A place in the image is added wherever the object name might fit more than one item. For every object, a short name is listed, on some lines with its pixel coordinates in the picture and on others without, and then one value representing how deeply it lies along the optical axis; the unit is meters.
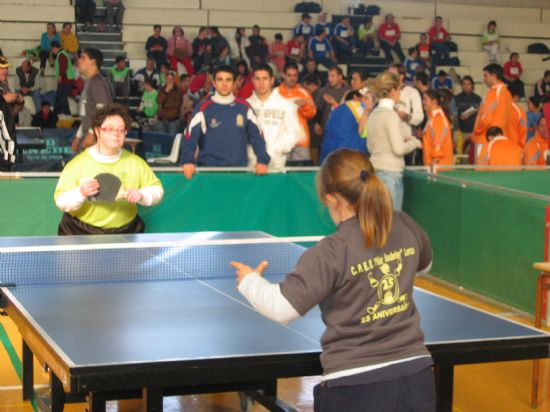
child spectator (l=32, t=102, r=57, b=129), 19.73
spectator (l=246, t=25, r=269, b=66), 23.12
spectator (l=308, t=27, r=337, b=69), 23.42
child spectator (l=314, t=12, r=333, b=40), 24.00
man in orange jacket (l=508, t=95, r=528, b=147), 12.65
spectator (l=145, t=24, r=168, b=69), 22.42
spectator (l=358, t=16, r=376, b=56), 24.80
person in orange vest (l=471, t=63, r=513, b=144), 12.47
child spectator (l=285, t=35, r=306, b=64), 23.28
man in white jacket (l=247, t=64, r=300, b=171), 10.29
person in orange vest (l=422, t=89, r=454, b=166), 11.61
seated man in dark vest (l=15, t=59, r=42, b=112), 21.20
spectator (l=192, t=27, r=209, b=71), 22.66
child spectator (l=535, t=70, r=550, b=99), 23.85
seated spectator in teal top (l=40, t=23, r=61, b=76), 22.28
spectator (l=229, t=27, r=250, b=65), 23.45
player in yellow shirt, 7.64
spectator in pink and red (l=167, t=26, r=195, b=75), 22.61
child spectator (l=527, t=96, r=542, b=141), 20.24
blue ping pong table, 3.86
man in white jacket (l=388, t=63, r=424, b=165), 12.12
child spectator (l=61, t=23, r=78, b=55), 22.39
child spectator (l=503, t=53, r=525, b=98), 24.52
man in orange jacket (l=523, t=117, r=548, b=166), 14.07
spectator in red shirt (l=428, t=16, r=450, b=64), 25.19
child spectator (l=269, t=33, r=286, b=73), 23.22
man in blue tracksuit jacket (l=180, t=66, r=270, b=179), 9.70
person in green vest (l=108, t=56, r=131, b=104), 21.44
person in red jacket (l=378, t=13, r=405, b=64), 25.00
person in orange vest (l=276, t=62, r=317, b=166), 11.94
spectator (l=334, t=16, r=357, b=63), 24.31
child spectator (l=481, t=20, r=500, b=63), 26.30
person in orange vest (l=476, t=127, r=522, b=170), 11.93
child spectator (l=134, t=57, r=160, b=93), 21.58
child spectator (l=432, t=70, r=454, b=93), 22.78
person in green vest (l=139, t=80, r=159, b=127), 20.94
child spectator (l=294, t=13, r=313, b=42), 24.11
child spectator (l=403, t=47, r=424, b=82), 23.70
